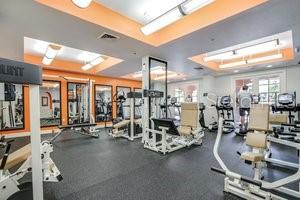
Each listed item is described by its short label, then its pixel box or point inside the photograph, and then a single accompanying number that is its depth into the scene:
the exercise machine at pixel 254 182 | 1.79
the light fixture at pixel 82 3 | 2.20
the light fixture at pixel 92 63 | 5.73
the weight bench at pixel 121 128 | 5.70
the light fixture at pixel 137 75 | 8.52
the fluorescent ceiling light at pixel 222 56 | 5.17
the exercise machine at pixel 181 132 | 3.87
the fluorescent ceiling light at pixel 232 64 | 5.77
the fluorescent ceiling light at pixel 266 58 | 5.02
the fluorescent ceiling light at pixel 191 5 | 2.32
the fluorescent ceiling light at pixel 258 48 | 4.11
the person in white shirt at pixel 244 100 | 5.55
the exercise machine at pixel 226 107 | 6.41
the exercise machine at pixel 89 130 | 5.98
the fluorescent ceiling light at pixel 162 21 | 2.56
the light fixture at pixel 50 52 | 4.36
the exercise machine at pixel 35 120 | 1.25
